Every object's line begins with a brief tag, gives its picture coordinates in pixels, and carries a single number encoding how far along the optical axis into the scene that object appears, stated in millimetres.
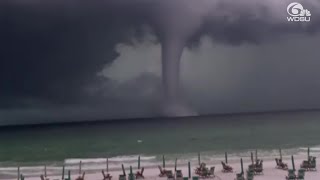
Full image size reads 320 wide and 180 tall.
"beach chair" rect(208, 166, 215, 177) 23125
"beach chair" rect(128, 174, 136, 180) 21744
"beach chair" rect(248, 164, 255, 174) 22409
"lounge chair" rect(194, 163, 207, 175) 23277
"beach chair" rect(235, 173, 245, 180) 20570
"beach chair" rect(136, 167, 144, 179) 23303
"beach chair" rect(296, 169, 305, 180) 20303
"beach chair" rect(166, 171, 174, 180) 22094
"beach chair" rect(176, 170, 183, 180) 21734
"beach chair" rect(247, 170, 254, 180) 20359
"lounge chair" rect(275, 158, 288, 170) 24775
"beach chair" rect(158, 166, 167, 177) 23361
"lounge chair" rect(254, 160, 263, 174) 23356
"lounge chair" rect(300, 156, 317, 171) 24094
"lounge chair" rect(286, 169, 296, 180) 20562
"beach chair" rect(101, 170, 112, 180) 22881
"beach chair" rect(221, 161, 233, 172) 24444
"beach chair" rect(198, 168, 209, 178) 22984
